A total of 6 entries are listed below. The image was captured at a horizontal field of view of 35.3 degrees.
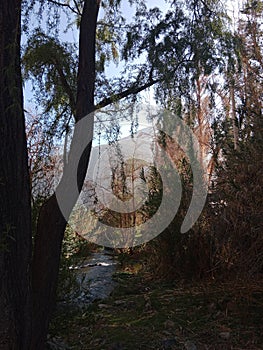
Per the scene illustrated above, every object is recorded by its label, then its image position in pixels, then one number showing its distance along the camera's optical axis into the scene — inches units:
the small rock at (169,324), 118.0
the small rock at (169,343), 105.1
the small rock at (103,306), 147.6
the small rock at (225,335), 106.8
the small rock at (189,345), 103.4
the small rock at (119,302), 150.6
